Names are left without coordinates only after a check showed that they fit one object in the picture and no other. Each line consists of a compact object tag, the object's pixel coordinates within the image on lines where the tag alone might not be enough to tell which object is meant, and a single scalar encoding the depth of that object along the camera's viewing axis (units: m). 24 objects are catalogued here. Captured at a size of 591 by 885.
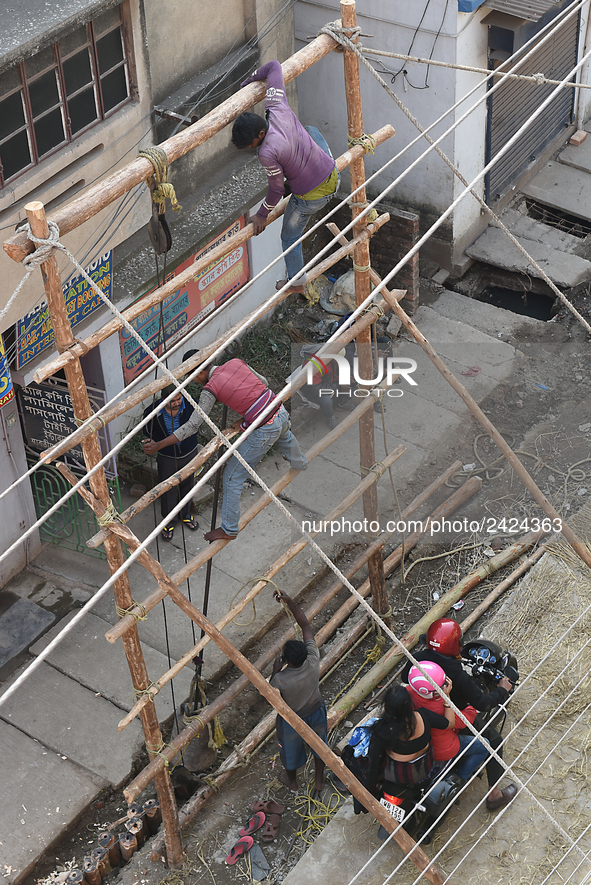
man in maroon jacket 12.82
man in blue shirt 16.89
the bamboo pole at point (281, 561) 12.85
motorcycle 13.13
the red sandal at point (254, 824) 14.38
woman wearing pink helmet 12.80
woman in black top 12.14
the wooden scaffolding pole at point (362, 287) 13.12
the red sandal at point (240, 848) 14.17
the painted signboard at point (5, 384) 15.72
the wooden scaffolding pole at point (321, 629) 13.07
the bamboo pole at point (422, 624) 15.62
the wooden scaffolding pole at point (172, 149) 10.14
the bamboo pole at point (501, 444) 14.47
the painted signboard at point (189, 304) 19.45
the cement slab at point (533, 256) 24.20
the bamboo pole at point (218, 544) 11.87
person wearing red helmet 13.20
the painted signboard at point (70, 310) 16.06
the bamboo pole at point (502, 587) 16.84
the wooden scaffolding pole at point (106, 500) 10.11
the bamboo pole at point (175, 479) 12.01
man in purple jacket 12.21
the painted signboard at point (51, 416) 17.36
